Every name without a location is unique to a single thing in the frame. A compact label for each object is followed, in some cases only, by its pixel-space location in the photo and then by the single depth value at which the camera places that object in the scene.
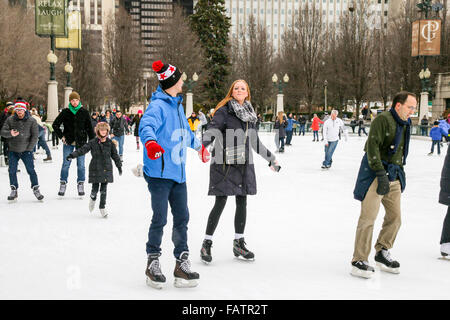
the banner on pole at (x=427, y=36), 26.92
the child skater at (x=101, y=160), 6.62
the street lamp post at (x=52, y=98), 23.64
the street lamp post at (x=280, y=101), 35.88
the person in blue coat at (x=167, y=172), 3.70
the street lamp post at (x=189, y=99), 37.69
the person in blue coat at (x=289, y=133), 22.03
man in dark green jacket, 3.99
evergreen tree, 50.81
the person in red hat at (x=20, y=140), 7.45
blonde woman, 4.44
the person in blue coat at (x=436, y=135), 17.03
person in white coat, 12.62
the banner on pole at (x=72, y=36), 24.77
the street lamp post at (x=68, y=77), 25.81
